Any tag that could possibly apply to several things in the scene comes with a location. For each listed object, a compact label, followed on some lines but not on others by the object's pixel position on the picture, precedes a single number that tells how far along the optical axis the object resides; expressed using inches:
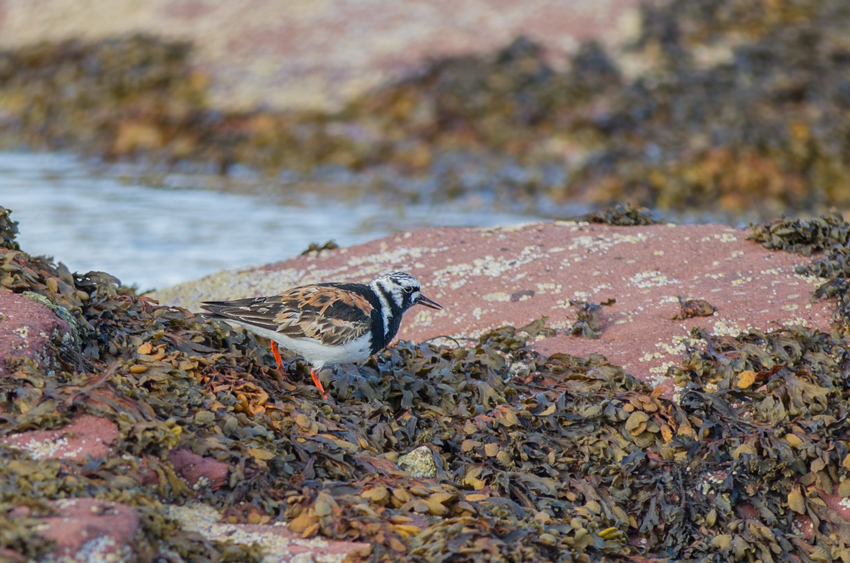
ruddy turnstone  355.3
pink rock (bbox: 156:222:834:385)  430.6
